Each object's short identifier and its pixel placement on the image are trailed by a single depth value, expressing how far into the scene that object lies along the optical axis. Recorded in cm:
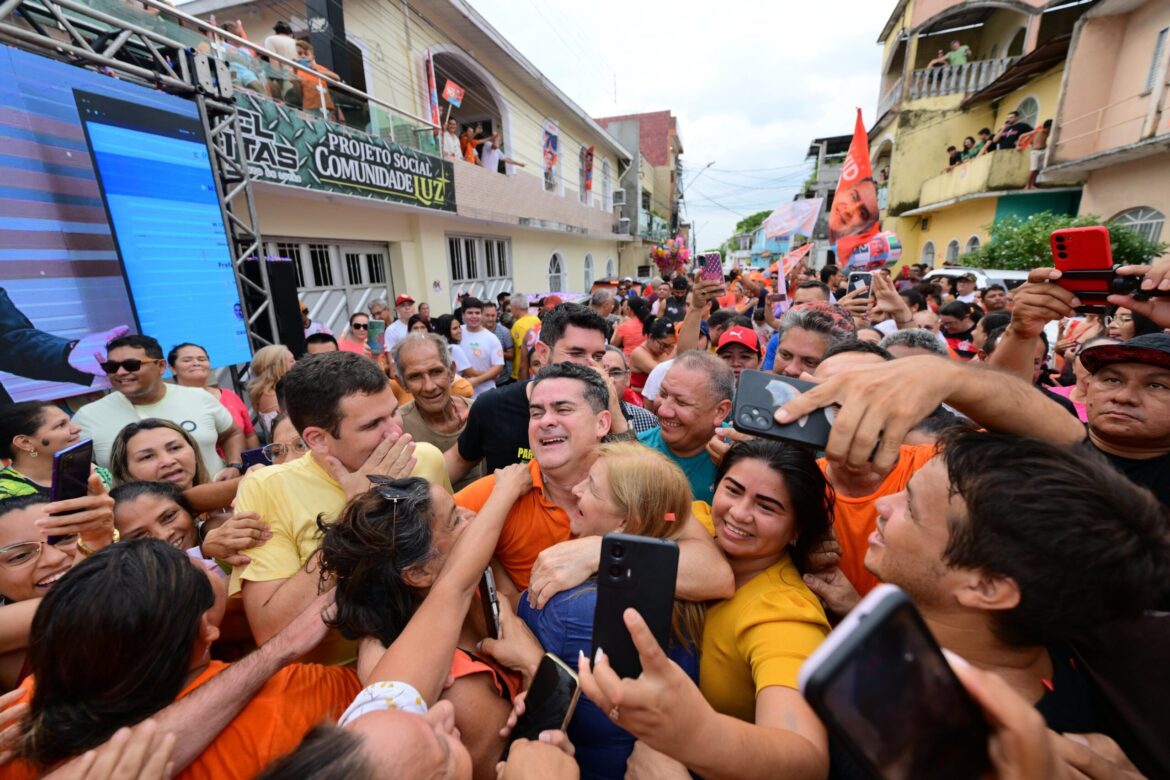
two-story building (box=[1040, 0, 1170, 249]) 1077
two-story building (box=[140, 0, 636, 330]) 764
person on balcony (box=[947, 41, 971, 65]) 1897
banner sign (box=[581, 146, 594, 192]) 2138
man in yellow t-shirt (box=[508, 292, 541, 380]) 761
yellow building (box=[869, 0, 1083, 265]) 1507
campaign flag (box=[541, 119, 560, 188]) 1738
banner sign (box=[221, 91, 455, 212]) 657
